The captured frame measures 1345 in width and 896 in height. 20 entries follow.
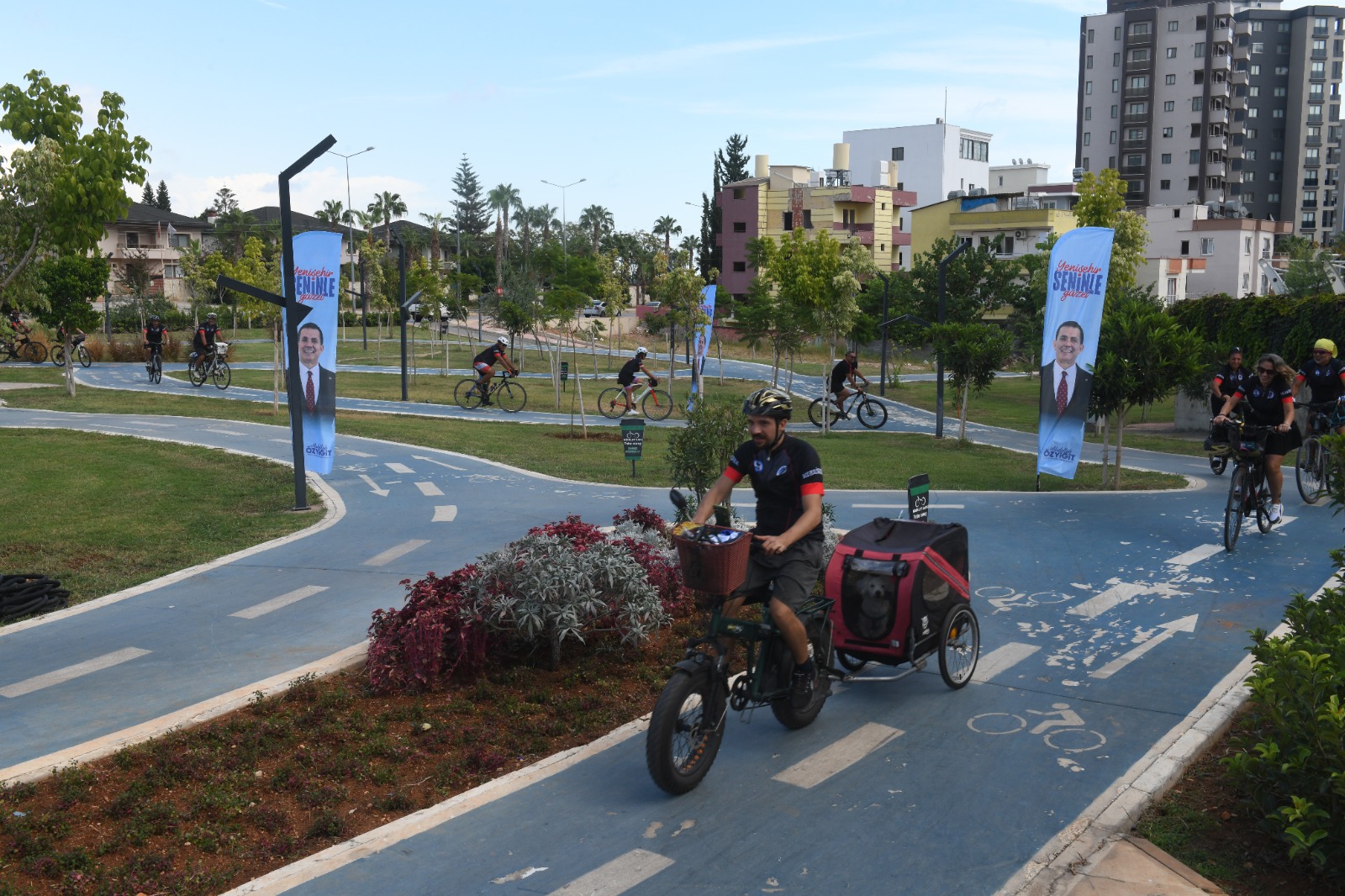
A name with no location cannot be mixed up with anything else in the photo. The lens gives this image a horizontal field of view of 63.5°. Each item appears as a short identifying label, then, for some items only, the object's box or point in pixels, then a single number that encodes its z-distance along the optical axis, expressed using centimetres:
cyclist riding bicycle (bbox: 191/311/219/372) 3048
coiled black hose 887
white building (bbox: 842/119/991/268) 10144
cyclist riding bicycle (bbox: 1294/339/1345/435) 1393
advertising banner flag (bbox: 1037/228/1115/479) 1443
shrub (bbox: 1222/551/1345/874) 450
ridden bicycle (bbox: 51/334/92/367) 3644
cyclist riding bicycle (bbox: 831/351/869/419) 2598
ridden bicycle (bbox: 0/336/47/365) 3697
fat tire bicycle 537
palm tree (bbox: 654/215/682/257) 11738
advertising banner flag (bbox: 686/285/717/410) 2899
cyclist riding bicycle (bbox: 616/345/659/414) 2582
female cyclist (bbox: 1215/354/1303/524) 1180
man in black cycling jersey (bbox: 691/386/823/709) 594
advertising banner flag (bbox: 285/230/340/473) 1360
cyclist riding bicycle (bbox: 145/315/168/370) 3120
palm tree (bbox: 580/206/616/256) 12769
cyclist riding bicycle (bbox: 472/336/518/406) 2738
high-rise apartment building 8625
